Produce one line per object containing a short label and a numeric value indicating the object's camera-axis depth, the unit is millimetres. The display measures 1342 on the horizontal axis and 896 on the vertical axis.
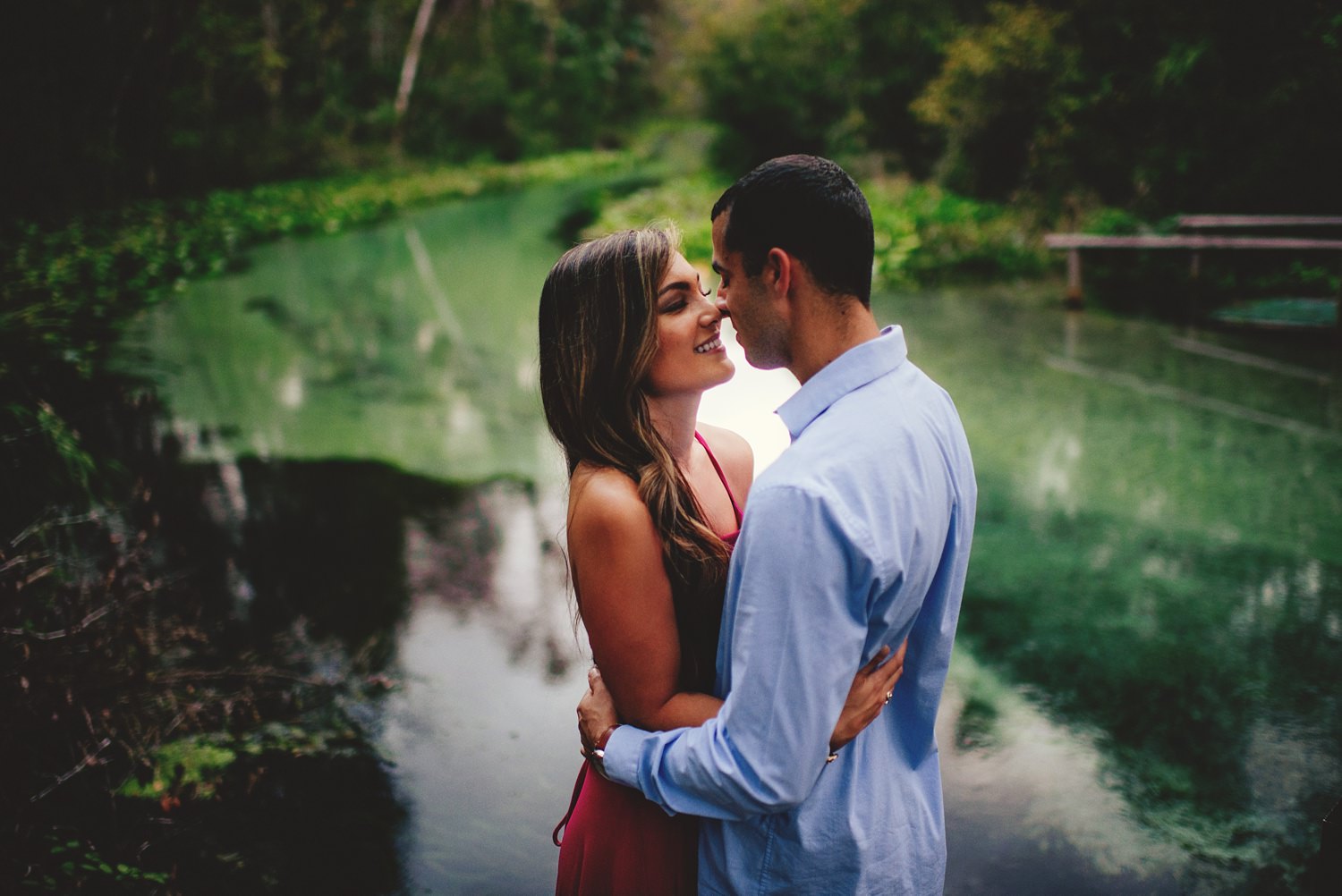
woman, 1594
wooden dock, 8383
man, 1278
